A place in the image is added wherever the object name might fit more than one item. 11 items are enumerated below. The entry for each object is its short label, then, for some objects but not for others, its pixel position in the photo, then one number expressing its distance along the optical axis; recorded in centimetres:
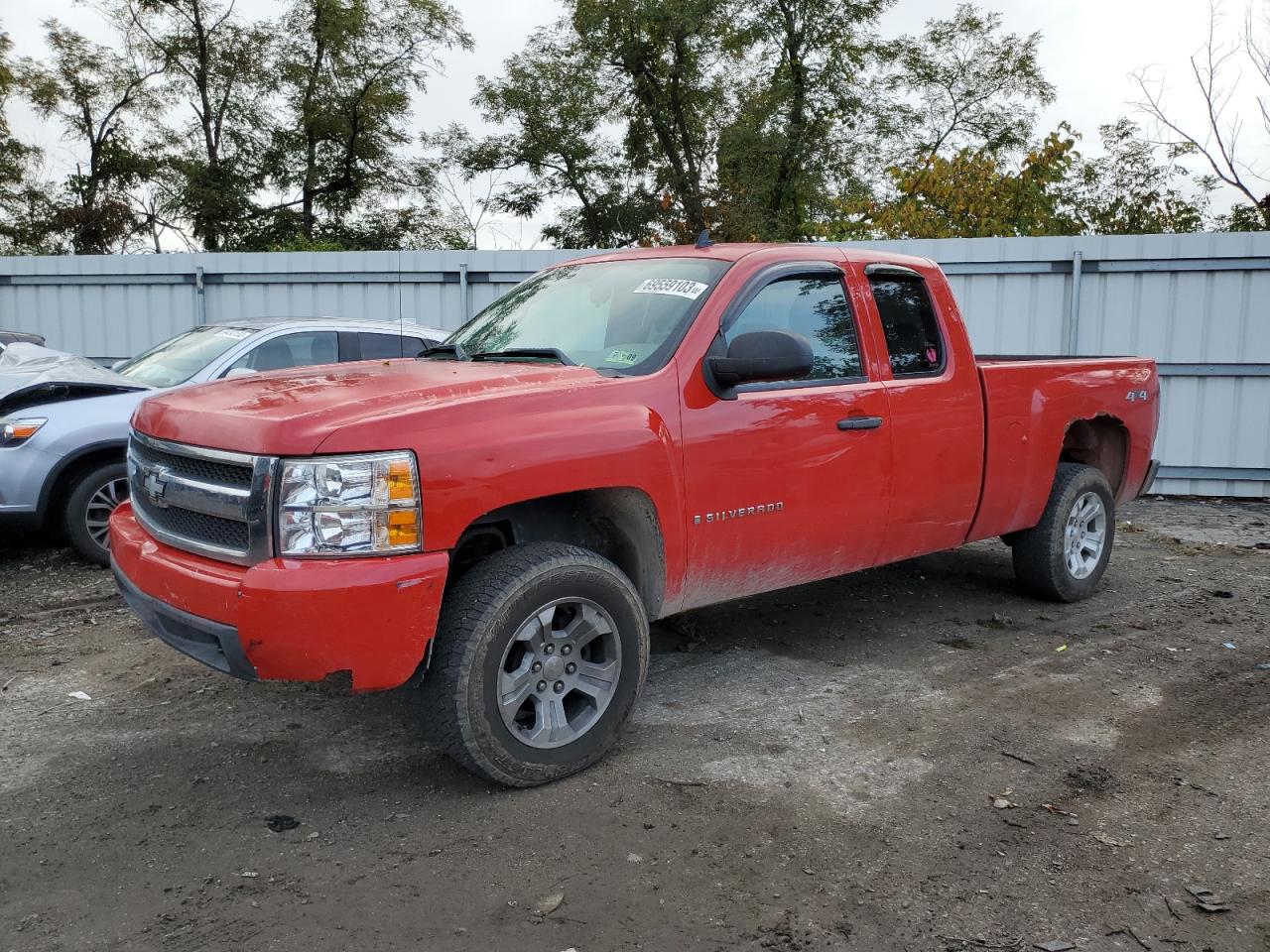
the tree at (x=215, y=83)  3105
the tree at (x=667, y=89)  3048
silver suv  661
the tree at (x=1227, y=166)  2137
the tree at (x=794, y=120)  2830
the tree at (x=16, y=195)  3123
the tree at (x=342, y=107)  3127
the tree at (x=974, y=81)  3180
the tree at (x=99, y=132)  3094
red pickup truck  332
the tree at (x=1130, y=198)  2677
